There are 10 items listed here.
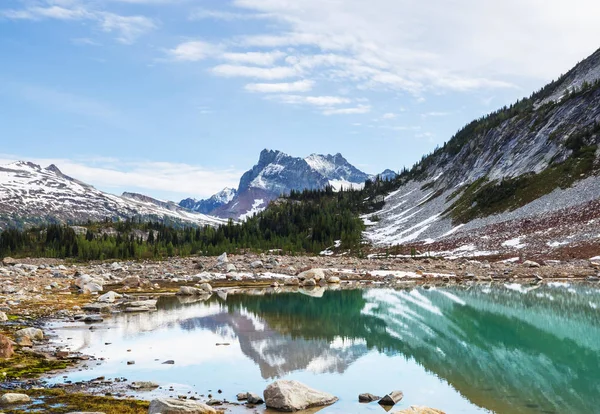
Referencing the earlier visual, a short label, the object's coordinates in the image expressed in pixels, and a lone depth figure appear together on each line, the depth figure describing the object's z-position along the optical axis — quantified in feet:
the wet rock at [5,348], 76.89
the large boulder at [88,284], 188.14
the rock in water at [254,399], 59.67
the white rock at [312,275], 233.35
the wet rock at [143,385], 64.69
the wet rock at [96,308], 138.00
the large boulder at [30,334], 90.58
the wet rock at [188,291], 185.06
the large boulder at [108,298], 157.69
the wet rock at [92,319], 120.06
